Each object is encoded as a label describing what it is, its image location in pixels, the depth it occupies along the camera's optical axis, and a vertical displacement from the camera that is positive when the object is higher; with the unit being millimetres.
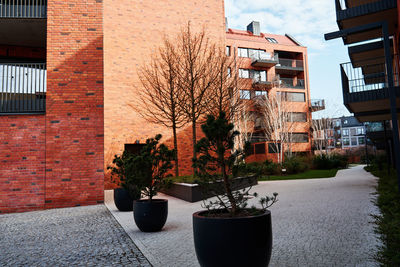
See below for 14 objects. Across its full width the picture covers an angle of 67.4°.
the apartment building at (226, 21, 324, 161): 34750 +9327
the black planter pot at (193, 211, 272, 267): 3070 -946
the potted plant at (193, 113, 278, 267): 3076 -826
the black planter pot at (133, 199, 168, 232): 5930 -1230
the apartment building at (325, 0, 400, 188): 10916 +4294
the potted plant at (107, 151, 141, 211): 8617 -1225
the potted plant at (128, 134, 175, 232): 5961 -631
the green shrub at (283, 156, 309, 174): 22531 -1332
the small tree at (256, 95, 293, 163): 29984 +3327
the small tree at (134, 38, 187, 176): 13992 +3286
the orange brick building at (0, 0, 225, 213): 9750 +1551
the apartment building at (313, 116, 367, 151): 93188 +4621
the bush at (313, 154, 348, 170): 27578 -1413
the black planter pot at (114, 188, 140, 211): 8867 -1362
